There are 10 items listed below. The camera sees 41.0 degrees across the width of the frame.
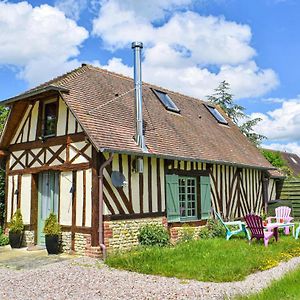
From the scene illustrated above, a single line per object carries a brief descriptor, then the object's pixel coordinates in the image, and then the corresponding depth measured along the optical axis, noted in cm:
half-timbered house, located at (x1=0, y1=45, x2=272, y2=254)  962
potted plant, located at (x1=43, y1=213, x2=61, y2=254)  974
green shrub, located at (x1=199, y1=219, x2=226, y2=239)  1189
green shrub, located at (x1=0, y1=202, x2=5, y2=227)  1265
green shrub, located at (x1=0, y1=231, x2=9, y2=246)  1152
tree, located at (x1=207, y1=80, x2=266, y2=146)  2930
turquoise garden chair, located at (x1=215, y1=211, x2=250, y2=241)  1051
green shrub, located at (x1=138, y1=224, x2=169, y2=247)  1007
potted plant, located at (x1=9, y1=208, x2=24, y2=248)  1096
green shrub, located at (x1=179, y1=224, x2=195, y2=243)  1112
